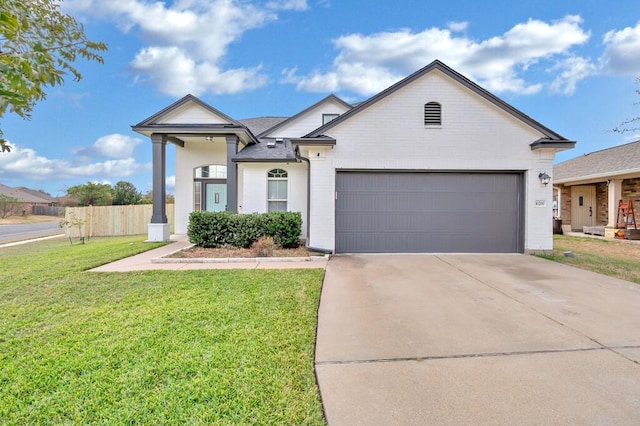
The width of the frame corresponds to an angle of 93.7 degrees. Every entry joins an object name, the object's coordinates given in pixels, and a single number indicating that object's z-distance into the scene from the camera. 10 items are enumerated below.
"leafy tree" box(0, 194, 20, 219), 35.28
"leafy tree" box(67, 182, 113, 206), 33.94
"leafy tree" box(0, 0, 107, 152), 1.54
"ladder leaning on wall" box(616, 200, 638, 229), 13.40
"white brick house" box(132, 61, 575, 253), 8.60
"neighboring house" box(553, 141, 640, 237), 13.74
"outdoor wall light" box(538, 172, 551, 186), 8.51
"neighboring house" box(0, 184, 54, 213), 49.69
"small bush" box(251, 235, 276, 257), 8.02
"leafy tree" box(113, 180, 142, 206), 33.70
